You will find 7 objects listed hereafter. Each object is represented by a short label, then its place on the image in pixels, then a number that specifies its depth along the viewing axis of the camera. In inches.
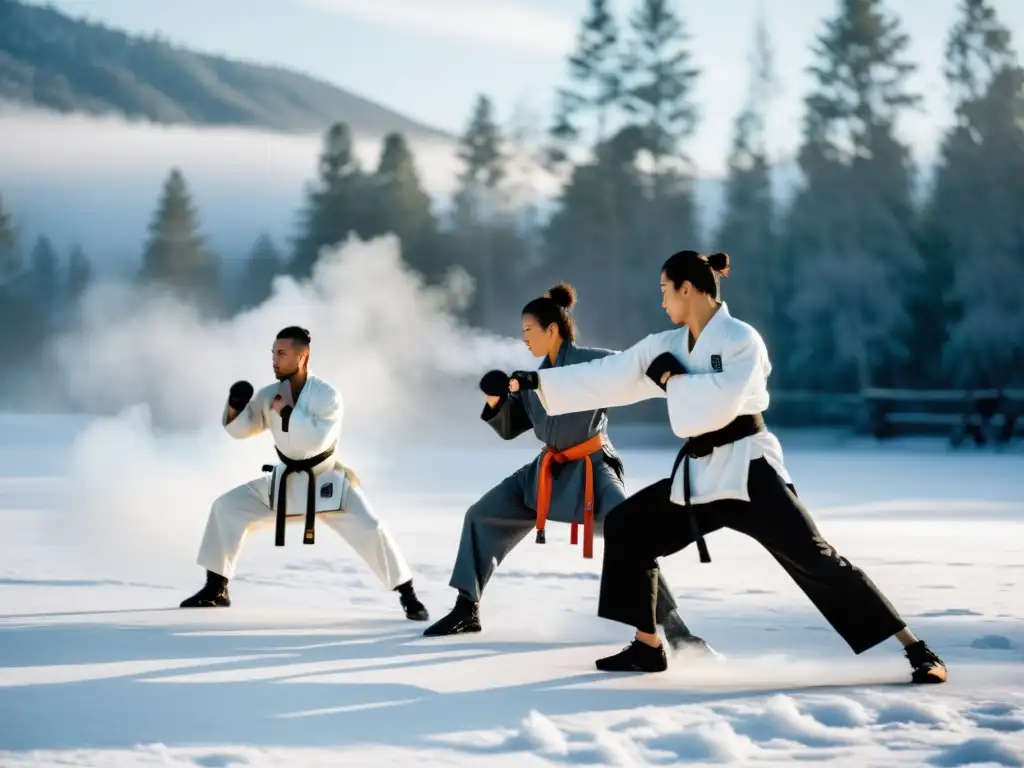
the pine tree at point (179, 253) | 1867.6
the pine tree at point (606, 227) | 1467.8
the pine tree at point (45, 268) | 2311.8
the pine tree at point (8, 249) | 2126.0
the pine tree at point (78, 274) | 2251.5
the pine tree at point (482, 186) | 1724.9
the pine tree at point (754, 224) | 1333.7
